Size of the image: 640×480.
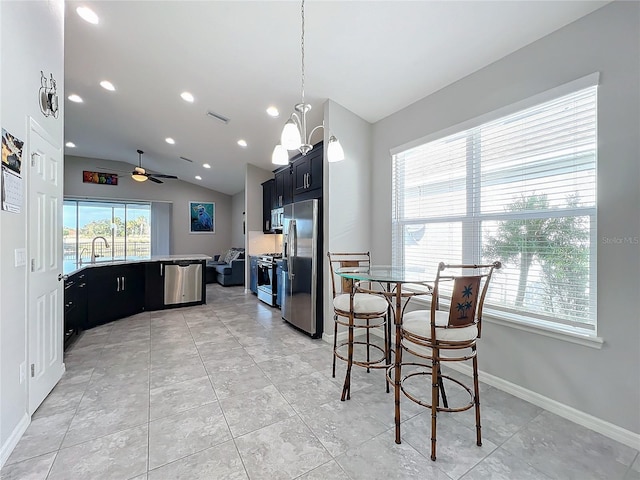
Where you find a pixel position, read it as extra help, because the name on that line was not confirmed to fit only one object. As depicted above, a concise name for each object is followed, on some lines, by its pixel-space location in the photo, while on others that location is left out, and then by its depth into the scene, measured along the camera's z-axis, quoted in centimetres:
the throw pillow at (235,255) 774
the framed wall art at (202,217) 884
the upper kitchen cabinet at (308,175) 381
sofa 756
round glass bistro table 175
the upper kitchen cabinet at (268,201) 599
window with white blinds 195
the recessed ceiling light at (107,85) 375
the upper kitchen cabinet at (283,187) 483
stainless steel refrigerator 356
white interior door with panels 197
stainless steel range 523
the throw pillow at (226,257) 819
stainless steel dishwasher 498
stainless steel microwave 561
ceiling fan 584
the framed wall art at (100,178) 745
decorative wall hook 206
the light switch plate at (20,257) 174
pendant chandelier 194
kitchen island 353
